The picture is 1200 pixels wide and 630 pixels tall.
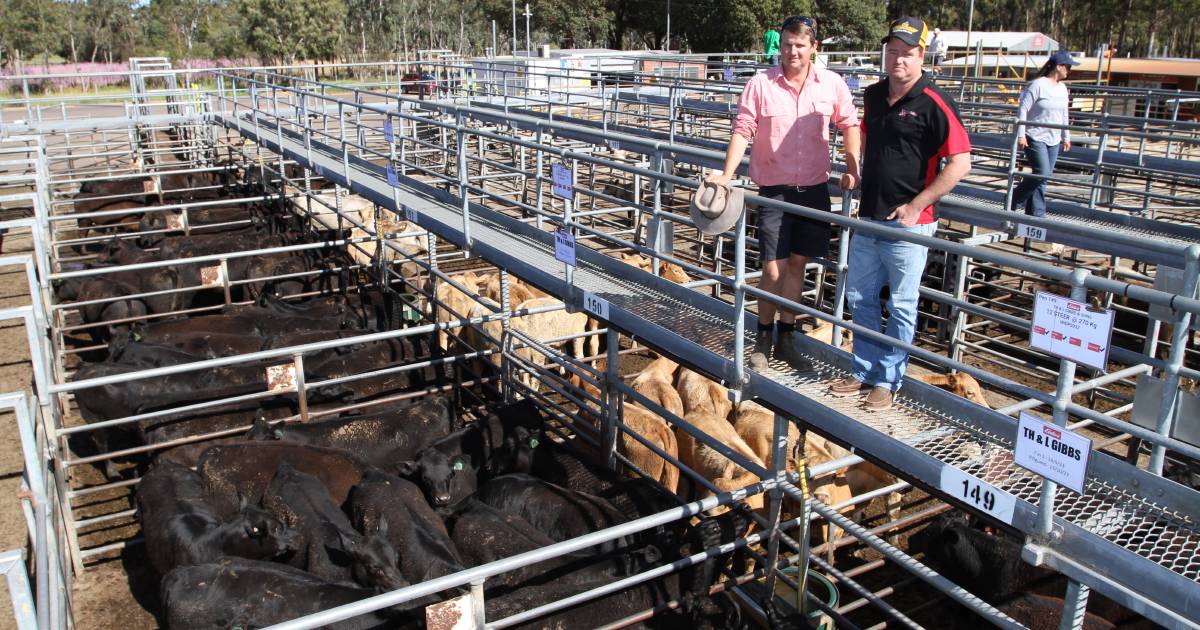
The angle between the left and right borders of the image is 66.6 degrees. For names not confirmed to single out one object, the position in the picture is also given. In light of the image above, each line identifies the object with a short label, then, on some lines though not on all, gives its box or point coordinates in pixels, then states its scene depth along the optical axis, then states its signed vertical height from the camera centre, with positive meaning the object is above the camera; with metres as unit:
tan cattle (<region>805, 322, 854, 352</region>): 9.27 -2.72
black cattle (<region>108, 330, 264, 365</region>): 9.35 -2.83
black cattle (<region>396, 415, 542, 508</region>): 7.01 -3.05
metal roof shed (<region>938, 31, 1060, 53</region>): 40.94 +0.94
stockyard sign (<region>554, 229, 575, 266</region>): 6.51 -1.28
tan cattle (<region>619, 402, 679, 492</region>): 7.36 -3.02
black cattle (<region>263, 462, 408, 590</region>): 5.64 -3.07
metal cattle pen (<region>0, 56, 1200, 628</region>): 3.45 -1.67
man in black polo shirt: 4.66 -0.59
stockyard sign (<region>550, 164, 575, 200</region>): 6.89 -0.88
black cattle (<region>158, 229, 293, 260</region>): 12.66 -2.50
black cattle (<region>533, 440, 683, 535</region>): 6.38 -3.02
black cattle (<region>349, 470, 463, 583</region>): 5.81 -3.05
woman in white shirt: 10.73 -0.59
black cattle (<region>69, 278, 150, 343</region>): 11.11 -2.89
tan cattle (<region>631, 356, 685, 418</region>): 8.03 -2.82
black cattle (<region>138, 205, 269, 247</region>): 14.70 -2.52
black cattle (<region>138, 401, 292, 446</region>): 7.73 -3.01
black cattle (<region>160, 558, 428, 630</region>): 5.41 -3.11
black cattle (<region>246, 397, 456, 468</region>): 7.61 -3.04
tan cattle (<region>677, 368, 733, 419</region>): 8.38 -2.97
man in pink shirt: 5.24 -0.47
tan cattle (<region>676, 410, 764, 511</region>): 6.82 -3.02
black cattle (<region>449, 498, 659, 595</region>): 5.67 -3.06
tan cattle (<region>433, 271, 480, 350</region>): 10.65 -2.71
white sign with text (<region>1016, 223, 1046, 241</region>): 6.95 -1.30
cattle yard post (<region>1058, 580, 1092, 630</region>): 3.47 -2.00
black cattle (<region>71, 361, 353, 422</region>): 8.35 -2.96
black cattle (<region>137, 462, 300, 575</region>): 6.00 -3.07
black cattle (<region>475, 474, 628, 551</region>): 6.27 -3.04
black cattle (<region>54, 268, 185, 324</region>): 11.34 -2.77
